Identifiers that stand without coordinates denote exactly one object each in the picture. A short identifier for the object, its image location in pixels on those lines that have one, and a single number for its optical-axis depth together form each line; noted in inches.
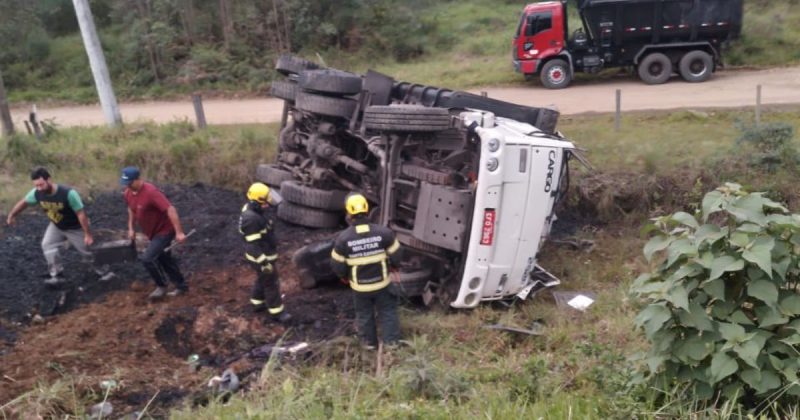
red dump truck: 656.4
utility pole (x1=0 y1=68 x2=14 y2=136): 519.6
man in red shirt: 286.0
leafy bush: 131.2
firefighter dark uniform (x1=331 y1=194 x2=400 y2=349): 243.1
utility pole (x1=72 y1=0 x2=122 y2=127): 536.4
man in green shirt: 288.5
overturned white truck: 263.0
